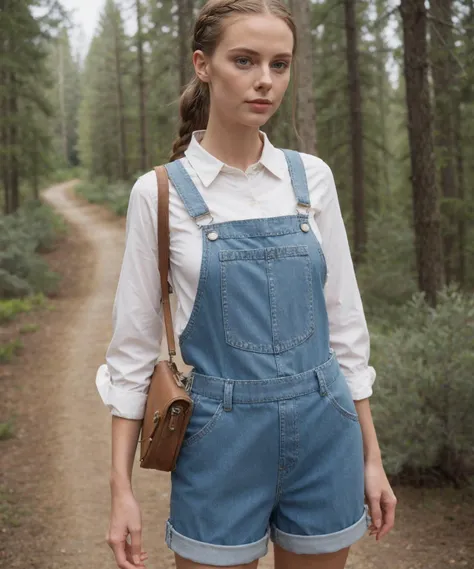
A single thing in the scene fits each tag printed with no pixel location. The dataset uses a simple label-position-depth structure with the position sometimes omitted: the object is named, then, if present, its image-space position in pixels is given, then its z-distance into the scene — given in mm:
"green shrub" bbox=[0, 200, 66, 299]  14805
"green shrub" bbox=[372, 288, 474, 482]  6121
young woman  1955
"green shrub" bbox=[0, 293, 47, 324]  12890
